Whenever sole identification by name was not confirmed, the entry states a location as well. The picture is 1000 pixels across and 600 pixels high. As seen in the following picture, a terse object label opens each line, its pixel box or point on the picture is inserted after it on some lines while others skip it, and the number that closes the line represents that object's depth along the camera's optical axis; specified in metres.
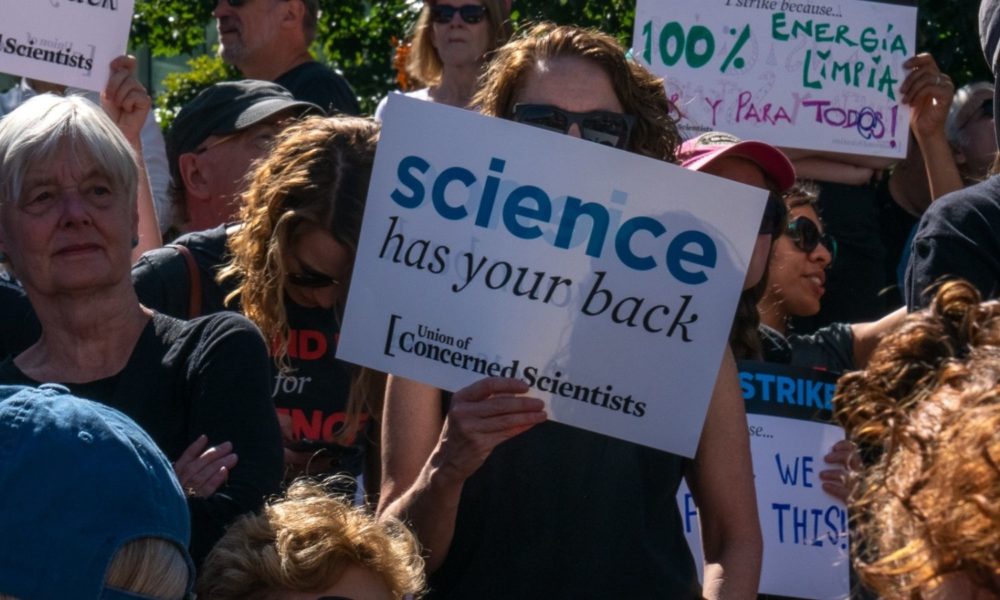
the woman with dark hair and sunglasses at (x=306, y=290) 3.47
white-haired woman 2.82
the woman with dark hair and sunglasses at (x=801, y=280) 4.53
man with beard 5.80
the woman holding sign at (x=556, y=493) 2.69
